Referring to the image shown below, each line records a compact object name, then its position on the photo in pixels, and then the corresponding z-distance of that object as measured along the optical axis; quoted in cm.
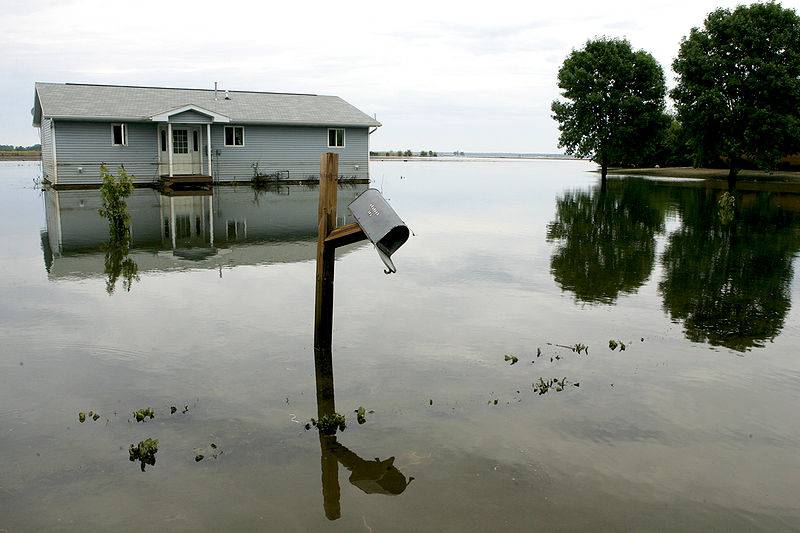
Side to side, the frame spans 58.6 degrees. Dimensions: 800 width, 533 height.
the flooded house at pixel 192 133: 3472
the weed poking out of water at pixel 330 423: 608
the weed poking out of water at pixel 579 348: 841
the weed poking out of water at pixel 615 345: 854
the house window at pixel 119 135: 3575
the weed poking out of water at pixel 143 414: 620
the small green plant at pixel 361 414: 630
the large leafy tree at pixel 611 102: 5047
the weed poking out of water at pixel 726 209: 2302
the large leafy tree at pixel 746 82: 4209
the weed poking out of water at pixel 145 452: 545
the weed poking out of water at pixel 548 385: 711
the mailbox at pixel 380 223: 659
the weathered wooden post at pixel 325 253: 744
